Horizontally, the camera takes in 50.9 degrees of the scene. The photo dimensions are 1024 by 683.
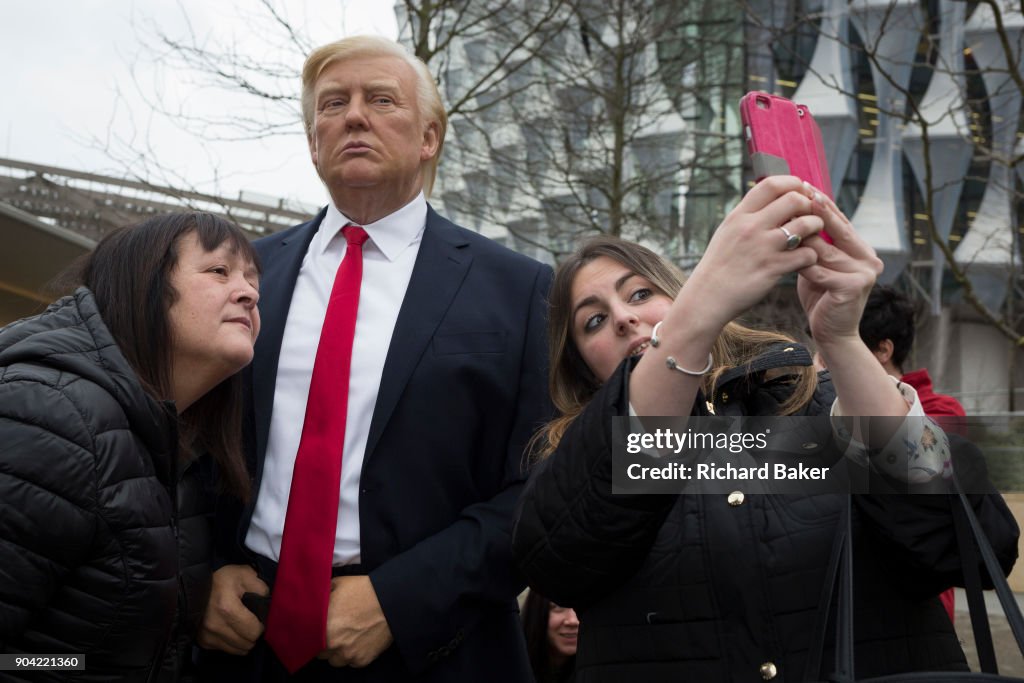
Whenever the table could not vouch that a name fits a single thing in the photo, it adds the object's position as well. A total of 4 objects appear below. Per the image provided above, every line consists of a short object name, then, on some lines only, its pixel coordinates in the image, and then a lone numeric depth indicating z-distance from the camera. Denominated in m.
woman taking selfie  1.82
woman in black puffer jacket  2.07
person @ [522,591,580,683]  4.54
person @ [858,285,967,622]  4.62
